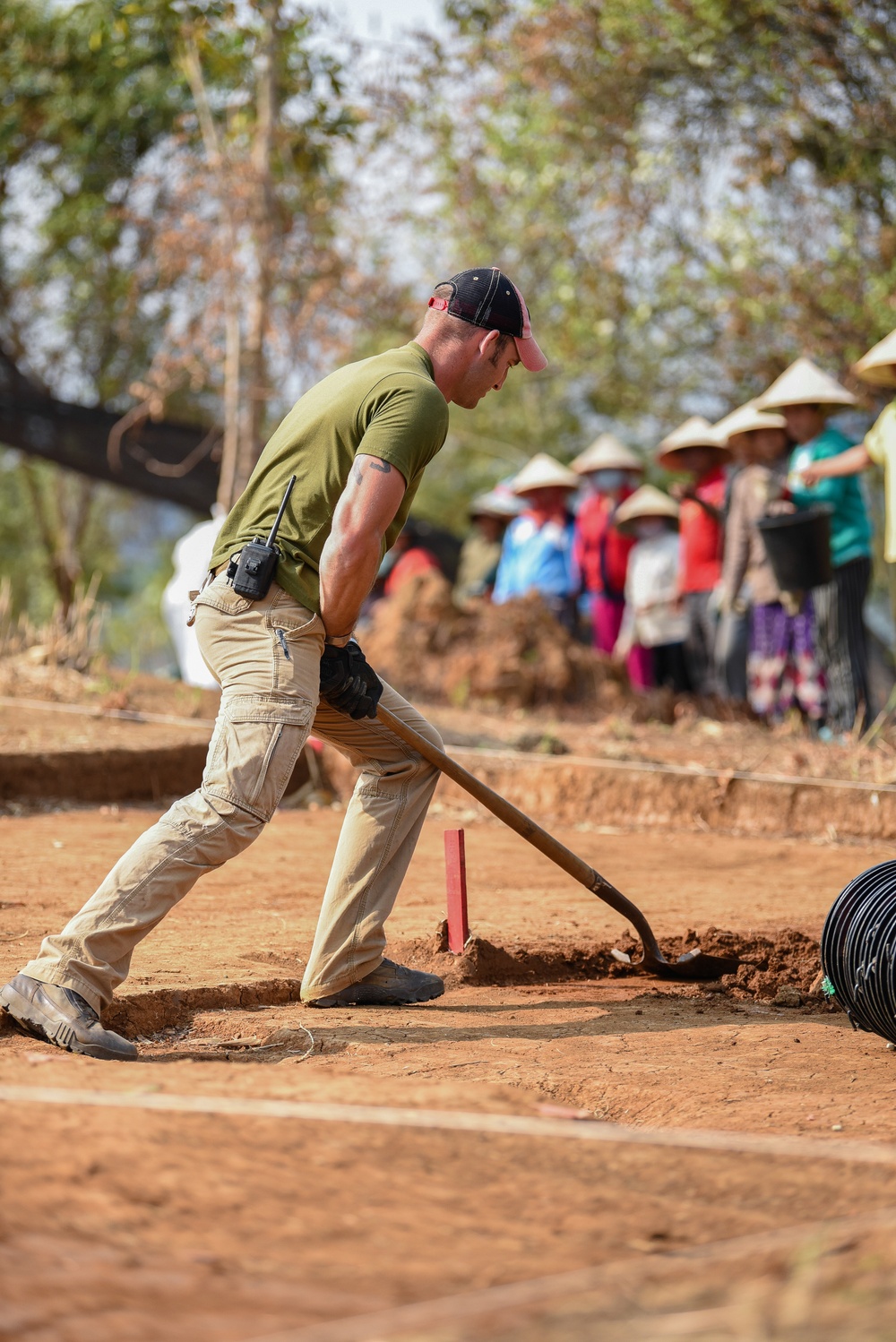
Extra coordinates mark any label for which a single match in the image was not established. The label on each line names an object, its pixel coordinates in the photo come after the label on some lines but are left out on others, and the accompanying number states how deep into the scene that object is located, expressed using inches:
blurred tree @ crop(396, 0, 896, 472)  846.5
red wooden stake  317.7
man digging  243.3
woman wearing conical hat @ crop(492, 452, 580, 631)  820.6
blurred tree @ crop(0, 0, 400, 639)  729.6
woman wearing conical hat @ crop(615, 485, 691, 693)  762.2
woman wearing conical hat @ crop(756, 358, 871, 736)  619.2
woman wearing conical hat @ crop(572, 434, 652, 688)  810.8
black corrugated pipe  253.9
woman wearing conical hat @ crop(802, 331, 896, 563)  532.7
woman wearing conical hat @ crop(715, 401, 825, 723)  636.1
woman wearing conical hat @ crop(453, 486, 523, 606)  904.3
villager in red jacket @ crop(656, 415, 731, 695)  742.5
